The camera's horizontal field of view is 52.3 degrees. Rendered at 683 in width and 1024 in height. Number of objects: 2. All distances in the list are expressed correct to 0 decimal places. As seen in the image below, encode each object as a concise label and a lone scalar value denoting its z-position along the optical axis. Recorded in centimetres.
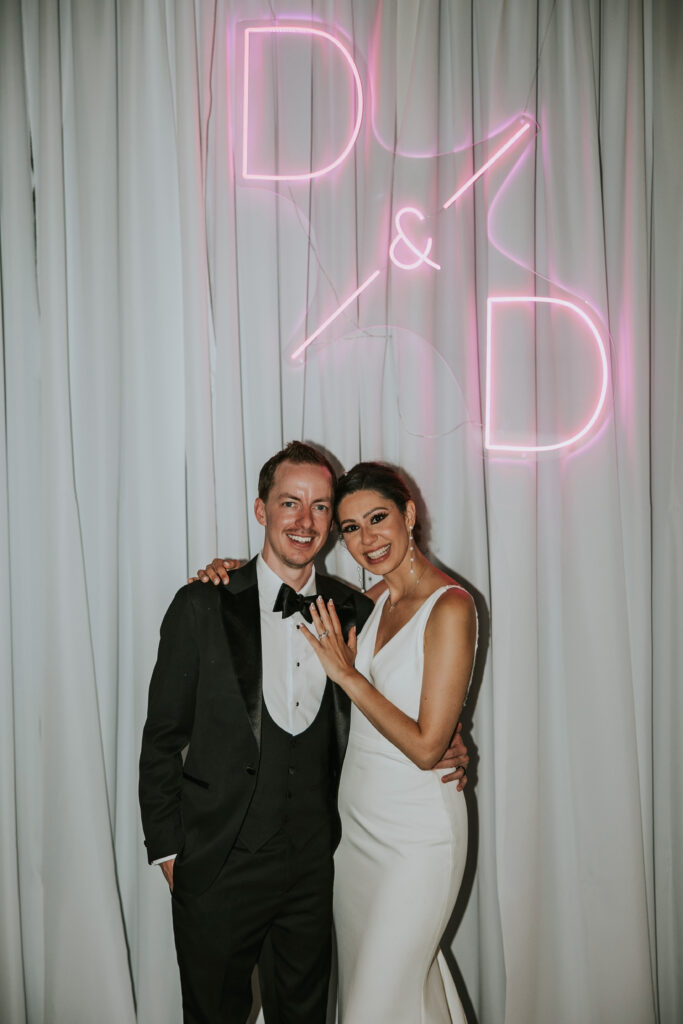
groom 169
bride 167
